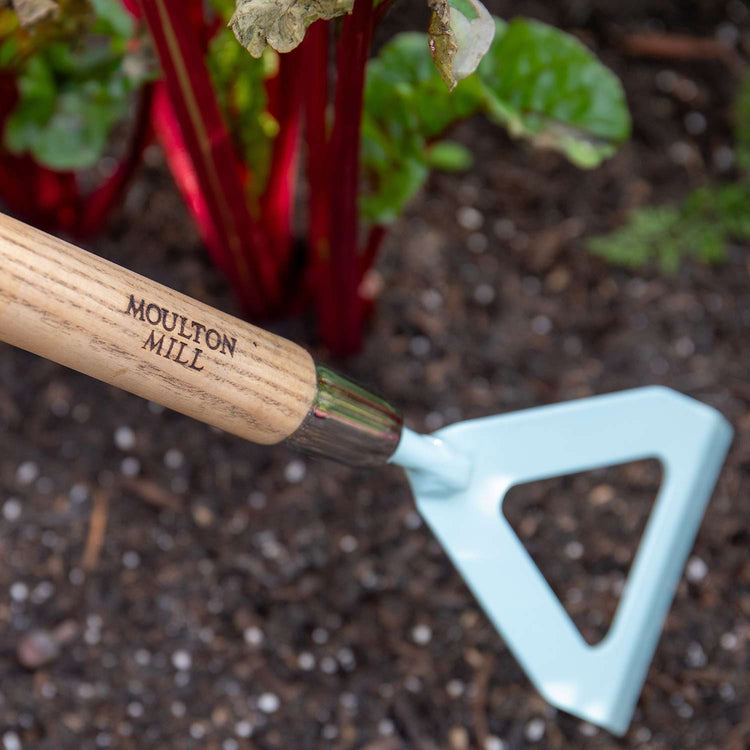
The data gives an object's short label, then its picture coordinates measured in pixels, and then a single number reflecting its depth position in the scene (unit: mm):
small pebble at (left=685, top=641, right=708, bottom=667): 1001
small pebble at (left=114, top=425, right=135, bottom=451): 1034
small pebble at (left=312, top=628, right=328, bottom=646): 982
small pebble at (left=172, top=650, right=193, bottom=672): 954
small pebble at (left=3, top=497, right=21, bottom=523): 990
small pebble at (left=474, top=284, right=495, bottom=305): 1161
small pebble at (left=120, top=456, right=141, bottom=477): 1025
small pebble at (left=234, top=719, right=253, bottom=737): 939
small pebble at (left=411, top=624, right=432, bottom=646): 995
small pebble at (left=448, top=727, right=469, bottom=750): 956
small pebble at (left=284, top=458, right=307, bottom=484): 1043
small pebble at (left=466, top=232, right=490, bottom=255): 1186
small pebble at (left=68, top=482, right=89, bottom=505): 1008
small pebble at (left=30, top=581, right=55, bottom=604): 964
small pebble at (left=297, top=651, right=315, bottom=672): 972
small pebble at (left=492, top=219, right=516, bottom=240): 1197
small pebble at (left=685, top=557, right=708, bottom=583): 1038
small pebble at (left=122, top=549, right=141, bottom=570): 987
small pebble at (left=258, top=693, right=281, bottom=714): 949
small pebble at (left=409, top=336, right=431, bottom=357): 1127
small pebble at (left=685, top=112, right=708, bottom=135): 1268
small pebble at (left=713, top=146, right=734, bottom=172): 1254
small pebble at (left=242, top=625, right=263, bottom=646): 973
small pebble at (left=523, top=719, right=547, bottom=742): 963
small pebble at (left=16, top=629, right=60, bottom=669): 935
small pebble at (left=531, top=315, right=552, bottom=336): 1150
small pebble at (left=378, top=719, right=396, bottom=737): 953
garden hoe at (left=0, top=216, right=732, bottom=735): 507
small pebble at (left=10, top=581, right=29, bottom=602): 961
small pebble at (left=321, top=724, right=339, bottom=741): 948
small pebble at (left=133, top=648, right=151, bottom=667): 950
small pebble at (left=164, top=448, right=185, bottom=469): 1033
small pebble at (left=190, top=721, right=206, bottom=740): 931
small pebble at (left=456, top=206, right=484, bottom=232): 1194
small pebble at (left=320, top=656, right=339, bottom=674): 973
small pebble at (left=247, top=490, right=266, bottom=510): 1028
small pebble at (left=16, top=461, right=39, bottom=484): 1006
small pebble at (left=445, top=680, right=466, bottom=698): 978
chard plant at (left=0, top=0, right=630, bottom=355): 713
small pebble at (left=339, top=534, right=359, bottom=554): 1021
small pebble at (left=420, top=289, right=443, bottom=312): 1150
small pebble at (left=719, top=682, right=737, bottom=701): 986
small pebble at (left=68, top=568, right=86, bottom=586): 976
